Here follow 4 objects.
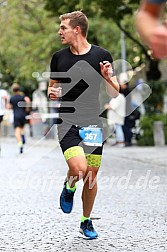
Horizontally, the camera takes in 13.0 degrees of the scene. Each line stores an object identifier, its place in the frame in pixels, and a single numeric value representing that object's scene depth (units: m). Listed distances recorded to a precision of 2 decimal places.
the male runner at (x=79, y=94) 5.95
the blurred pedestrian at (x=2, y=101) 18.41
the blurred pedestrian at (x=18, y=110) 20.33
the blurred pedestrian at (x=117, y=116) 21.46
